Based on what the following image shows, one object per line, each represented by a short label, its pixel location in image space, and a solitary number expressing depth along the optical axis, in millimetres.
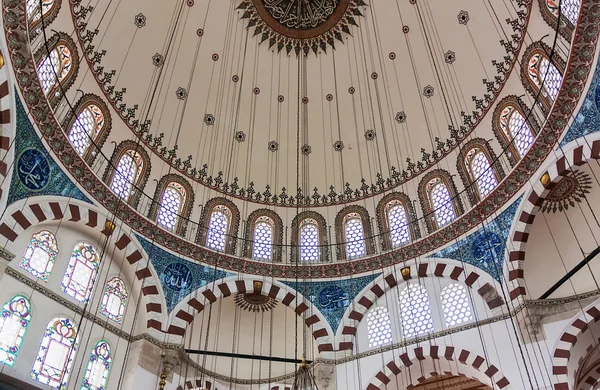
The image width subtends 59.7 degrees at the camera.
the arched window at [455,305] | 11531
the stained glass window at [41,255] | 9984
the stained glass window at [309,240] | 14156
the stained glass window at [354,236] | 13914
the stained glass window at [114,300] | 11205
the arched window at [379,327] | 12203
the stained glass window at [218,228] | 13680
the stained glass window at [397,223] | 13523
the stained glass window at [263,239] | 14033
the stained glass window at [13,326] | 8977
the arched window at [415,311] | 11898
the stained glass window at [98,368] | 10180
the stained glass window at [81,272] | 10641
